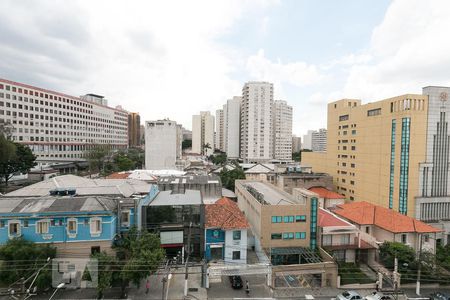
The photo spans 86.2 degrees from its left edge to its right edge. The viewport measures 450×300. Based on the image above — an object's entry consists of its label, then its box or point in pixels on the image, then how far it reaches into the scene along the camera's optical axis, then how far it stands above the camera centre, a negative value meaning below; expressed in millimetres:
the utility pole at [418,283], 20194 -11836
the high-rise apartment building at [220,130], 141250 +7127
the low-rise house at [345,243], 24750 -10582
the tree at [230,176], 53250 -7829
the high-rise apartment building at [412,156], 34281 -1831
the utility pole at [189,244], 22128 -9495
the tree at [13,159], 42844 -3752
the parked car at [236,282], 20117 -11860
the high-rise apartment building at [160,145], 71062 -1037
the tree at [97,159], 70125 -5324
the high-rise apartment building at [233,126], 116625 +7601
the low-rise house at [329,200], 43156 -10259
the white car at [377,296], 18956 -12203
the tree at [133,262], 16825 -8828
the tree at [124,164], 70250 -6890
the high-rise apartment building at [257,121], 98188 +8811
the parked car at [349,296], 18672 -12003
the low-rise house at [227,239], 23312 -9534
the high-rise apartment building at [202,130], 147250 +7001
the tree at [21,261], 16781 -8588
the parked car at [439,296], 18886 -12152
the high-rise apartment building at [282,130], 110062 +5699
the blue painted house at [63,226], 18828 -6814
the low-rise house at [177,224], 22750 -7854
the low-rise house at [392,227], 26172 -9378
